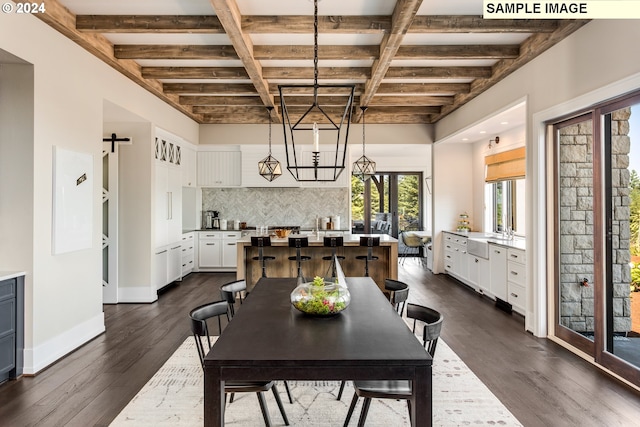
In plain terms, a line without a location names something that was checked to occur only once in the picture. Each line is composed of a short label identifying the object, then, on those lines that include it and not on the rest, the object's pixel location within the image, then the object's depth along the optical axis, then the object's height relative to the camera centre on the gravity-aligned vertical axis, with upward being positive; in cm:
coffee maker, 771 -8
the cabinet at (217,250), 742 -71
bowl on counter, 567 -29
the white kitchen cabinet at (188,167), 690 +98
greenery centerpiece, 213 -51
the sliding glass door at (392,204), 1019 +33
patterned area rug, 236 -136
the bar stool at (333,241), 526 -38
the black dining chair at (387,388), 190 -95
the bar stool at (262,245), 530 -43
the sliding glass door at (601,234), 291 -18
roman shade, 560 +84
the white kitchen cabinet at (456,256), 627 -77
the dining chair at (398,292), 282 -63
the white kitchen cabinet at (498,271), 491 -80
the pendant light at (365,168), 566 +76
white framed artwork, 330 +16
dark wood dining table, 158 -63
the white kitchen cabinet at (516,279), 441 -83
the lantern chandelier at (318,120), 545 +188
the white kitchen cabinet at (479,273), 545 -93
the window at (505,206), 591 +16
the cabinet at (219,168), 761 +103
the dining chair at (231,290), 286 -62
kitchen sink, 547 -52
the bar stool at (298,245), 527 -44
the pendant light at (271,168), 524 +72
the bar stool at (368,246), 534 -46
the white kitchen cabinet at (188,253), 686 -73
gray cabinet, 283 -90
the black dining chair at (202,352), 198 -82
